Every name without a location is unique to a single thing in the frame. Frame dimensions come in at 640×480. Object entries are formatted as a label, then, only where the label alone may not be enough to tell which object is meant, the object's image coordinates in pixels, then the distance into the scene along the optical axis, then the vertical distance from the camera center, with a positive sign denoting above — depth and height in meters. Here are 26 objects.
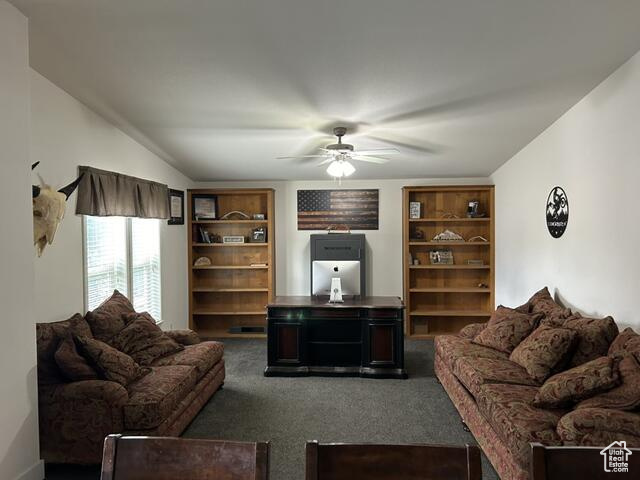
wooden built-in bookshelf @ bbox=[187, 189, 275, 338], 6.59 -0.65
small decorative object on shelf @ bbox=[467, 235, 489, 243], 6.38 -0.12
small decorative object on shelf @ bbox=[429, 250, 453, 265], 6.43 -0.38
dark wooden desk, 4.61 -1.12
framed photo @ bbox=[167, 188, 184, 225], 5.75 +0.33
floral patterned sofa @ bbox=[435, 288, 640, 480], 2.27 -0.96
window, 3.98 -0.28
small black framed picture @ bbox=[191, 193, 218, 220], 6.47 +0.36
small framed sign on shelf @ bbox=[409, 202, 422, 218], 6.41 +0.30
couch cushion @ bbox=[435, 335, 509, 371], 3.70 -1.02
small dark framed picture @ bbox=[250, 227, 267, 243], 6.50 -0.06
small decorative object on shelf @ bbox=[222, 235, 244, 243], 6.50 -0.10
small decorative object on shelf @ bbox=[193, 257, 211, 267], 6.46 -0.43
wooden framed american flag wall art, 6.52 +0.32
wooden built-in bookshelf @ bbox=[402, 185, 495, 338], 6.36 -0.48
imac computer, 5.36 -0.53
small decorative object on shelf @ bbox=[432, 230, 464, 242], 6.36 -0.09
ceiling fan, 4.18 +0.71
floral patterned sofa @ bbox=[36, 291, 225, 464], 2.78 -1.04
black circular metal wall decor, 4.10 +0.18
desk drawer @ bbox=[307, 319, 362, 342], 4.71 -1.03
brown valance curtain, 3.78 +0.35
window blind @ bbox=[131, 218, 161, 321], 4.80 -0.37
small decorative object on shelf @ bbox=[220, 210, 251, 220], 6.59 +0.25
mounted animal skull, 3.04 +0.14
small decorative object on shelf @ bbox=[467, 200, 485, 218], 6.33 +0.28
